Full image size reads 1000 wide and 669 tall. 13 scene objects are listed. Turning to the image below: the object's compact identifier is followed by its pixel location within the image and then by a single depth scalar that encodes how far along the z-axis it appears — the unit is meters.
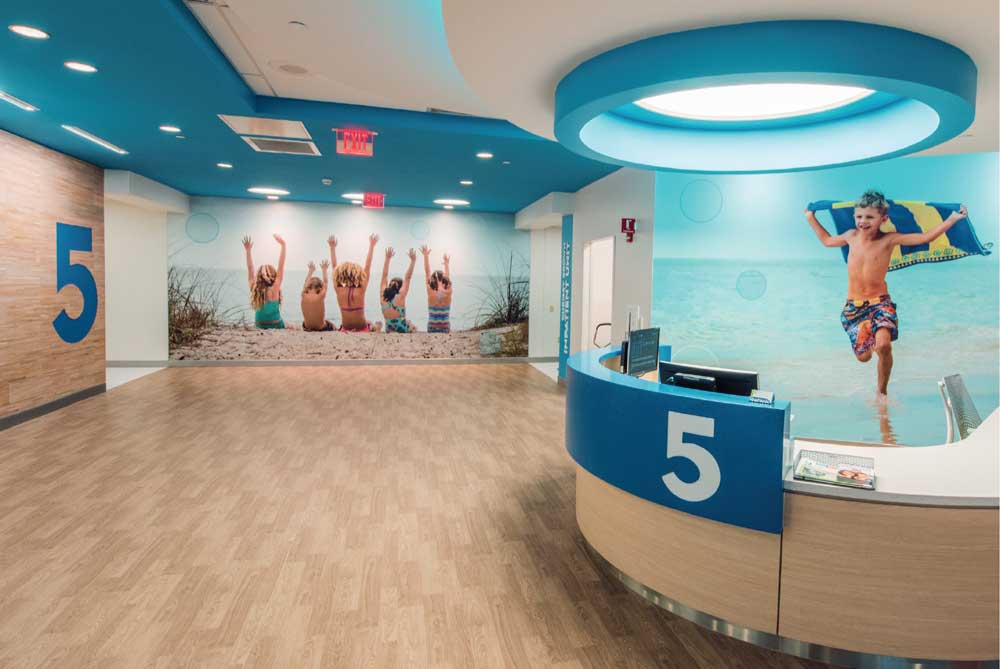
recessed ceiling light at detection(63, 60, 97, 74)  4.27
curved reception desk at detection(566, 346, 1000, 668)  2.37
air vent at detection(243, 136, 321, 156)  6.35
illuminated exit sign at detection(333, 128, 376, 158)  5.71
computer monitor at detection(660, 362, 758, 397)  3.18
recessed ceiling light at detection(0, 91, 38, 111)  5.06
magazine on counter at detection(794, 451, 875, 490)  2.49
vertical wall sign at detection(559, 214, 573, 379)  9.43
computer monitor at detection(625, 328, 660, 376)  4.03
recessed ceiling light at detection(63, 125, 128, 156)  6.15
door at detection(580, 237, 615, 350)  9.03
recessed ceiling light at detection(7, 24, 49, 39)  3.68
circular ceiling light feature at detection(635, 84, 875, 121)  3.62
